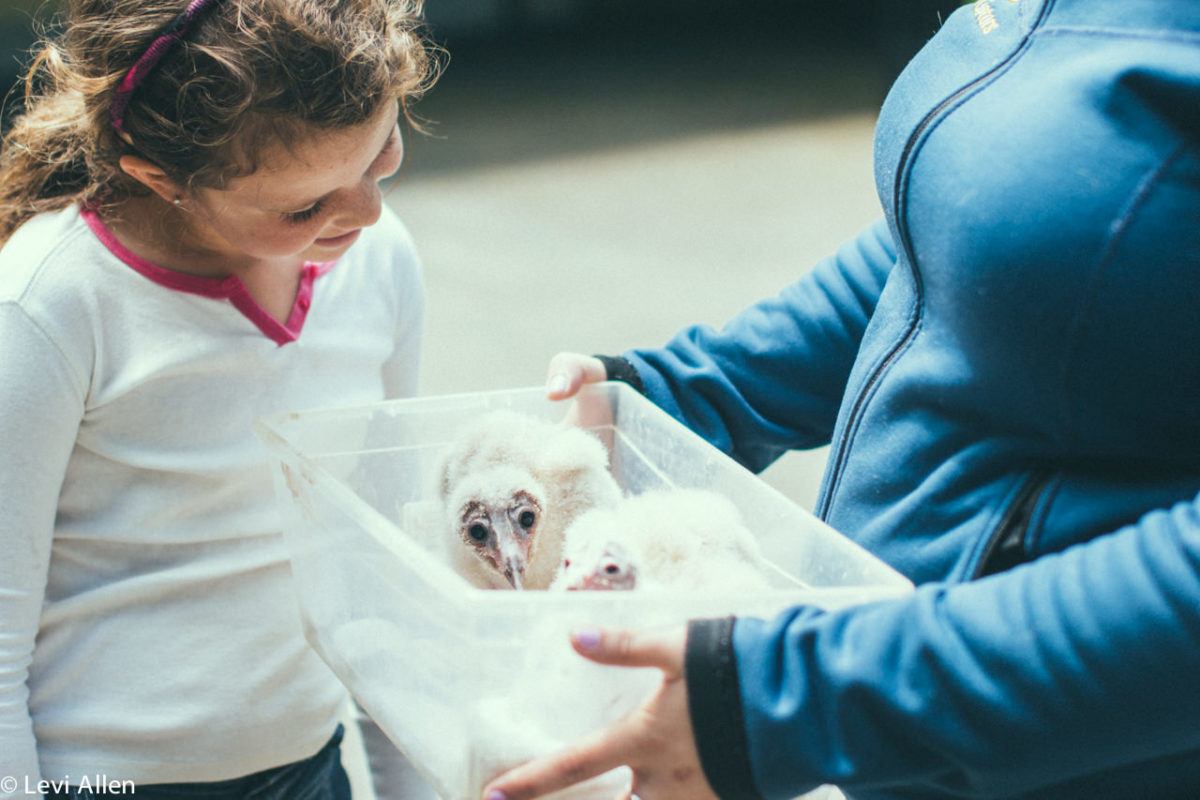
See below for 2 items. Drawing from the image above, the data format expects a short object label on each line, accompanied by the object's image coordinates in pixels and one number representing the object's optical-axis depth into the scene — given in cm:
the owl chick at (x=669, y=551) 93
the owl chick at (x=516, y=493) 111
